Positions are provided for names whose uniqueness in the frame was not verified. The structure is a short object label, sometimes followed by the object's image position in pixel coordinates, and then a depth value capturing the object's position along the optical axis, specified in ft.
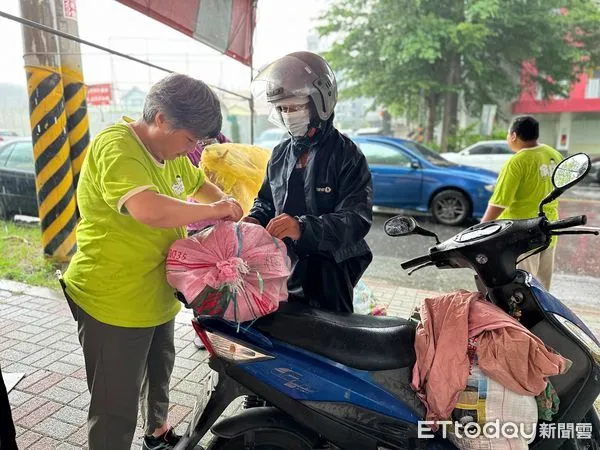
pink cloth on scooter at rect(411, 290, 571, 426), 4.58
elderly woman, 4.69
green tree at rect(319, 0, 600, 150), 43.60
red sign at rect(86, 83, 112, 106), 30.30
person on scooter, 5.76
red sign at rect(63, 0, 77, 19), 13.33
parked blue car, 24.35
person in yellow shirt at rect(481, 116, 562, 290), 10.68
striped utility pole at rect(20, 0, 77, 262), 13.16
